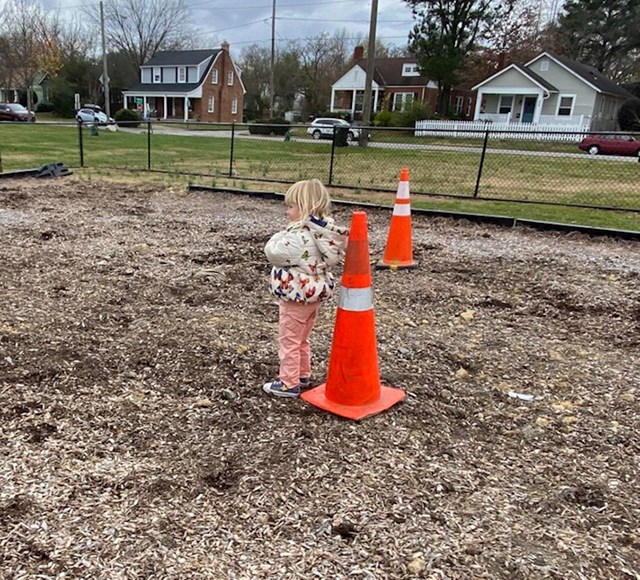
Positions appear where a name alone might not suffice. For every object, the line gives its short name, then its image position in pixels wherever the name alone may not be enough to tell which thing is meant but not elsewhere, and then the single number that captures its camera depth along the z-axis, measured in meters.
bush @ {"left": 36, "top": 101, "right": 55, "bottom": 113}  55.04
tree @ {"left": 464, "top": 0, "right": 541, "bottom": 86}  43.81
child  2.71
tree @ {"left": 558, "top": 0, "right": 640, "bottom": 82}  43.16
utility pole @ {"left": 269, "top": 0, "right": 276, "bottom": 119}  46.02
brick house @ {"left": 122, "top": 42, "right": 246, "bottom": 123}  53.44
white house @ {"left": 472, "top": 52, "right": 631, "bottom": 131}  38.50
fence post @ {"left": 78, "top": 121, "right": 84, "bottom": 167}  11.75
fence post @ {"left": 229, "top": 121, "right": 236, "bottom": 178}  11.61
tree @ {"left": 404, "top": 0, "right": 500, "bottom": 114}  38.72
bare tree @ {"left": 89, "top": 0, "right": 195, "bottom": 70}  62.31
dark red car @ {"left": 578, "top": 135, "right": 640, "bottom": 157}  23.75
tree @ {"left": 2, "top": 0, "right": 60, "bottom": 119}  41.12
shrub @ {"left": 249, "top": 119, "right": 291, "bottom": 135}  28.82
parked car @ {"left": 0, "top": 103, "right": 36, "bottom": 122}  39.25
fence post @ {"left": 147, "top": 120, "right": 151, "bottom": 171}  12.56
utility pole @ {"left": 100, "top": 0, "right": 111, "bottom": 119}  40.43
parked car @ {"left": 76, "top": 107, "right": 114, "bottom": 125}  37.14
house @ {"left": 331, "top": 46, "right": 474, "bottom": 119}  50.97
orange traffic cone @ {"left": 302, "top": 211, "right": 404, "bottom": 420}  2.82
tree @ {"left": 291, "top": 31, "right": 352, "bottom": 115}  55.81
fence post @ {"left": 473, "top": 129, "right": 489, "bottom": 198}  9.62
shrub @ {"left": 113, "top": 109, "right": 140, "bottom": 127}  41.52
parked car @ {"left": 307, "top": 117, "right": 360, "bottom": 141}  27.68
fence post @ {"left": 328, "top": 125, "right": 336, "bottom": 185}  11.08
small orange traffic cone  5.45
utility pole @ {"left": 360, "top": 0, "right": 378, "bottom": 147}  23.91
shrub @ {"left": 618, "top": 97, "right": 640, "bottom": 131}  41.75
